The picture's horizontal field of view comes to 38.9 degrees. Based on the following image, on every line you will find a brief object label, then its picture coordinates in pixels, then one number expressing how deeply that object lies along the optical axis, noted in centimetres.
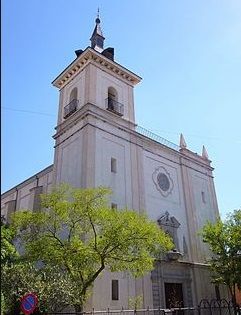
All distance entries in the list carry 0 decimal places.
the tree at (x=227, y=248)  2139
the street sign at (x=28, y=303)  806
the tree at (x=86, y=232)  1388
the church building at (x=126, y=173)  2028
